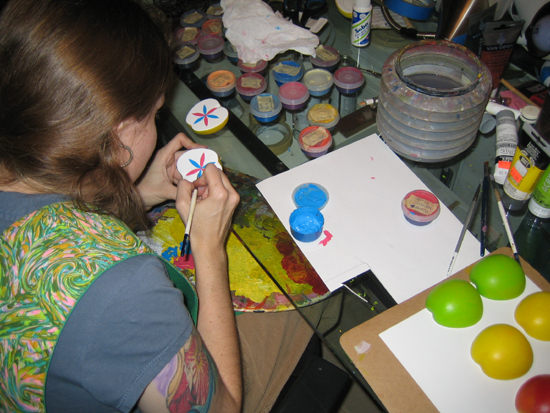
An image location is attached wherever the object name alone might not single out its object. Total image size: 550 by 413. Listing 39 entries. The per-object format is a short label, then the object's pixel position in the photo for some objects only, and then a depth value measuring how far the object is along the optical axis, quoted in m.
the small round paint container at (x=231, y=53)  1.25
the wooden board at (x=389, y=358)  0.60
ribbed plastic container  0.82
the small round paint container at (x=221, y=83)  1.17
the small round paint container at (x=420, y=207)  0.79
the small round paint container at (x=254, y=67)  1.20
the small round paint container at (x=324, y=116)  1.03
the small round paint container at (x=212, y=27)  1.33
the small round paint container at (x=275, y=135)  1.05
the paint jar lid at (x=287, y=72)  1.14
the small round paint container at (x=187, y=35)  1.31
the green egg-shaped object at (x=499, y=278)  0.66
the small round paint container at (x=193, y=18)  1.37
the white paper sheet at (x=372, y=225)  0.75
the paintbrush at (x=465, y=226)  0.74
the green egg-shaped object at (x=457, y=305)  0.64
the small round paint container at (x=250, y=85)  1.14
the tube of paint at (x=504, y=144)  0.85
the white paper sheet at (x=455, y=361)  0.58
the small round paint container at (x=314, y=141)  0.97
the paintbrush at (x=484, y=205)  0.77
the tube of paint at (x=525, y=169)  0.74
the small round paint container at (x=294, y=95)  1.09
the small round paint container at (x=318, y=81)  1.11
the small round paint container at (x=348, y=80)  1.11
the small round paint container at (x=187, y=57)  1.25
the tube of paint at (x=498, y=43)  0.92
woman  0.53
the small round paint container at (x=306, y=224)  0.80
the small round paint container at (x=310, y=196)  0.85
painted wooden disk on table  1.09
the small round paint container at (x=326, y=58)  1.17
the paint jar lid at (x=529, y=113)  0.89
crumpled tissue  1.21
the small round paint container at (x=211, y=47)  1.27
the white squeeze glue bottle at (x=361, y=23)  1.11
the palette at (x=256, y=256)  0.82
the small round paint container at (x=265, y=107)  1.09
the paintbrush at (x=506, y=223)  0.74
